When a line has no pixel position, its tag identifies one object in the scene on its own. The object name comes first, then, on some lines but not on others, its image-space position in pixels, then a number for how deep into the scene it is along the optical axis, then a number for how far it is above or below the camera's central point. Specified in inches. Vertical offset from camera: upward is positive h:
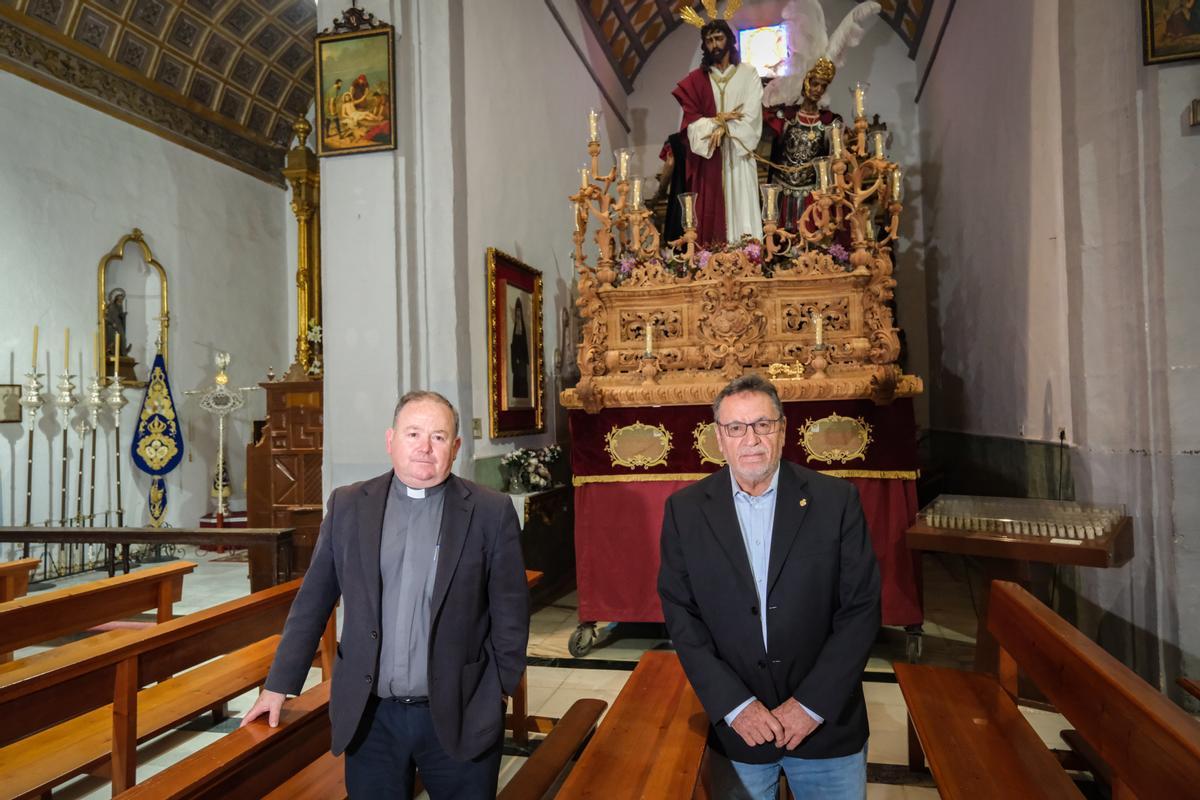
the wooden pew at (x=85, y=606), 125.7 -34.4
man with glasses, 87.4 -25.5
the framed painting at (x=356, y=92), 218.1 +96.0
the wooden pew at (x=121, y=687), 93.9 -38.3
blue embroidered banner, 376.5 -9.0
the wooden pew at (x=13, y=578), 166.1 -34.8
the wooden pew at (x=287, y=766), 86.8 -47.3
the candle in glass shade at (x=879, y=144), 205.0 +71.8
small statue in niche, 370.3 +51.6
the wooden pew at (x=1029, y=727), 69.2 -37.6
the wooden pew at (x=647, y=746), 86.4 -43.8
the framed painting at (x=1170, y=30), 160.7 +79.7
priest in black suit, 87.4 -24.9
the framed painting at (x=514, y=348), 253.1 +23.3
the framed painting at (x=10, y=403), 314.5 +9.2
